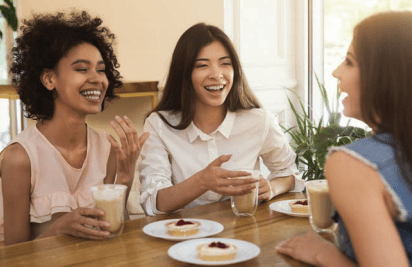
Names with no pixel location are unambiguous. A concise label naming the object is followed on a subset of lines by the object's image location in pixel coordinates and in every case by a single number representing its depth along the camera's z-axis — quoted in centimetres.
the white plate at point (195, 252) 125
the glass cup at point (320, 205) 146
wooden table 132
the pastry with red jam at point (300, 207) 174
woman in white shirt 224
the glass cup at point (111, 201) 146
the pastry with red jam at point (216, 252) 126
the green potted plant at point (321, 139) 330
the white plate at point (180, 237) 148
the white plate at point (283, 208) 172
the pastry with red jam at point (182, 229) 150
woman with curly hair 198
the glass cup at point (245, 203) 170
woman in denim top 97
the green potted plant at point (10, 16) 403
